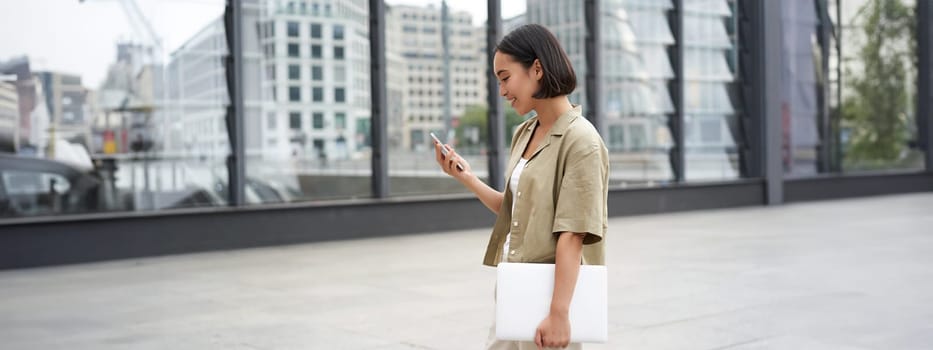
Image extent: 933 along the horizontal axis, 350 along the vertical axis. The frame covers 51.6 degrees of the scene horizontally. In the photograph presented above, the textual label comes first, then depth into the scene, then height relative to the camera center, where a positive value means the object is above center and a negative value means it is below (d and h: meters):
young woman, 2.66 -0.07
